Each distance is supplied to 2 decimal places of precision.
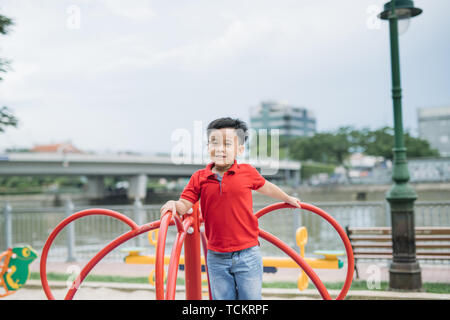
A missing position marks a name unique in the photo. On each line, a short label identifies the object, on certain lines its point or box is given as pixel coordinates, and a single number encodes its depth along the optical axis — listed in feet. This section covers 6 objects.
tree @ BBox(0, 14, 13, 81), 21.61
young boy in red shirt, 9.06
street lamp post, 19.88
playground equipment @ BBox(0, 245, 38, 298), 20.61
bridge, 106.42
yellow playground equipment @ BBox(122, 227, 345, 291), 17.60
